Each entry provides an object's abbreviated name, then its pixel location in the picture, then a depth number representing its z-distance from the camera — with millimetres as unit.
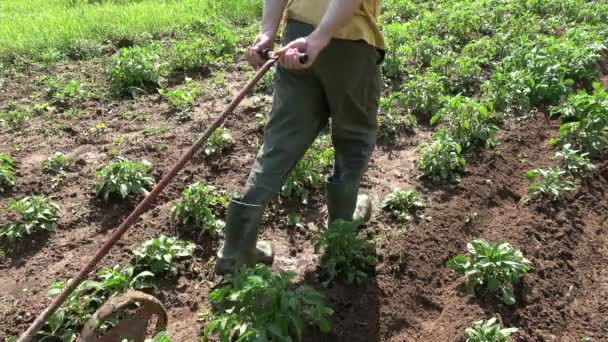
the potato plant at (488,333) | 2820
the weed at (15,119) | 5324
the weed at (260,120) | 5221
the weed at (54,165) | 4551
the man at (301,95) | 3008
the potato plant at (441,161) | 4559
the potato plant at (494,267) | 3252
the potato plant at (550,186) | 4141
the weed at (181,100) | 5465
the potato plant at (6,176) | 4316
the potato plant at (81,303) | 2906
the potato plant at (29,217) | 3793
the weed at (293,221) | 4020
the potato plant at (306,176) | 4250
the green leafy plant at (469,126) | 4951
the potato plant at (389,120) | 5277
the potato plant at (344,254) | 3318
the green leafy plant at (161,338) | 2506
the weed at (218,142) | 4801
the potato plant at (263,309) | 2629
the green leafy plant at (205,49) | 6492
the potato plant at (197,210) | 3846
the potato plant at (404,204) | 4113
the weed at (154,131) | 5164
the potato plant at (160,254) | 3430
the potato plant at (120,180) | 4152
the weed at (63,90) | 5752
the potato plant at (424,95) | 5578
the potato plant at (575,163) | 4453
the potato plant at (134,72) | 5914
